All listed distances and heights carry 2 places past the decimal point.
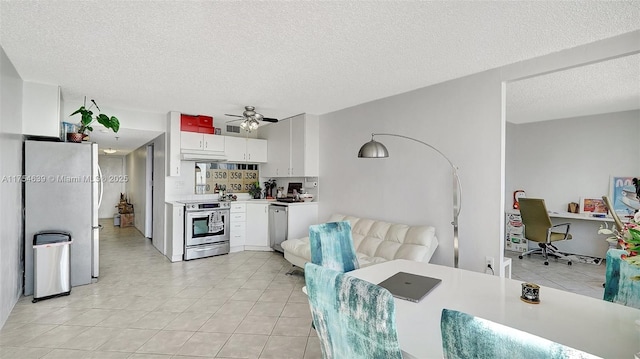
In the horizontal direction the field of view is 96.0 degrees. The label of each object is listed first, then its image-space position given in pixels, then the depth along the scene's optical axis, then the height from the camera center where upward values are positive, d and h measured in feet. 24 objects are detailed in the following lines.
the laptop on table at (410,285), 5.01 -2.03
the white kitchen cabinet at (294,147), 16.81 +1.92
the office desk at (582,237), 16.11 -3.31
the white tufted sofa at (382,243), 10.53 -2.58
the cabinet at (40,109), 11.04 +2.65
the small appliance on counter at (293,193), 17.53 -0.94
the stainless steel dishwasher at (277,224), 16.34 -2.71
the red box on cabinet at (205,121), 17.10 +3.42
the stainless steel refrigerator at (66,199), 10.93 -0.87
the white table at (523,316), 3.53 -2.02
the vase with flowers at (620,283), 4.87 -1.81
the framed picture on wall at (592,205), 16.06 -1.48
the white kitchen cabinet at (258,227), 17.78 -3.03
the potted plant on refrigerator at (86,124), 12.18 +2.38
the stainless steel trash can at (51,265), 10.43 -3.25
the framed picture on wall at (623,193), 14.57 -0.73
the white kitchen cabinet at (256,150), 19.35 +1.91
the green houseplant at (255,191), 20.13 -0.92
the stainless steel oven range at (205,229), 15.53 -2.87
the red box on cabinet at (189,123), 16.47 +3.17
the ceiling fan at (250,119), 14.29 +2.99
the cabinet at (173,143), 16.07 +1.95
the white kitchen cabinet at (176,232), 15.34 -2.92
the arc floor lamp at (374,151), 8.23 +0.78
